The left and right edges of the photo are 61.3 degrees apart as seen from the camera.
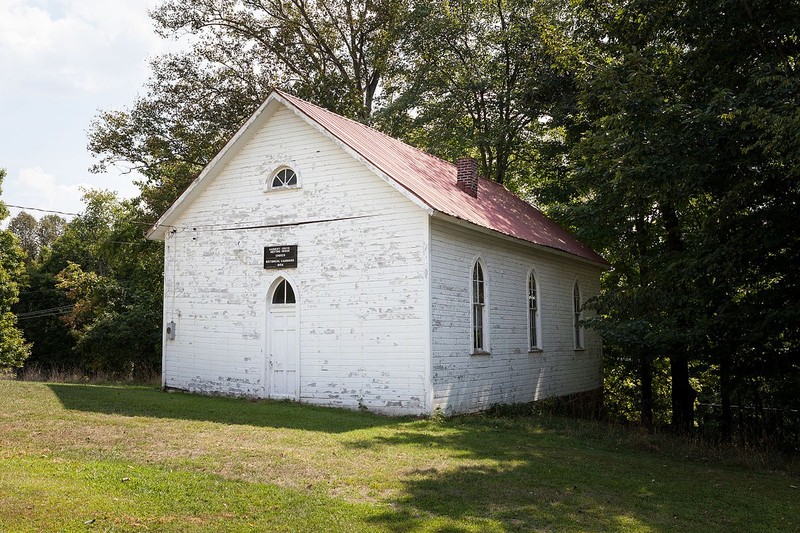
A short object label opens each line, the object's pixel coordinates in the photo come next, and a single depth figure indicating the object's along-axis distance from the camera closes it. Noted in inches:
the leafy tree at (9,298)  1622.8
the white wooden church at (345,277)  593.0
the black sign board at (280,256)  657.6
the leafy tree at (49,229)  3002.0
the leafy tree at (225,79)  1237.1
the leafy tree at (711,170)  497.7
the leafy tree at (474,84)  1112.2
